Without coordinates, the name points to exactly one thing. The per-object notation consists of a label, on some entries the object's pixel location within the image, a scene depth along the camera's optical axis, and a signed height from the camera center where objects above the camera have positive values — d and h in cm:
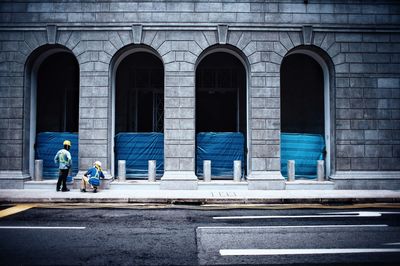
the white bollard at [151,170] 1484 -127
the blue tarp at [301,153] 1549 -50
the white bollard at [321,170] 1505 -125
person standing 1340 -92
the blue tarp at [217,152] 1550 -47
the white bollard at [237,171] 1490 -130
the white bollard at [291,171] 1493 -129
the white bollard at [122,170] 1489 -128
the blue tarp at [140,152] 1543 -48
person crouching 1316 -142
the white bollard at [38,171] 1491 -134
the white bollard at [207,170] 1480 -125
